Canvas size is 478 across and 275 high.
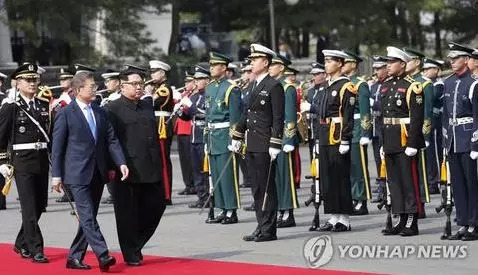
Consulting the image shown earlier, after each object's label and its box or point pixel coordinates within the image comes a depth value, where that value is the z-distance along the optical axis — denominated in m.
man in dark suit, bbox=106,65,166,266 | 12.57
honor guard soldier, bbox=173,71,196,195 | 20.00
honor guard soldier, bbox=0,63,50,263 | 13.09
